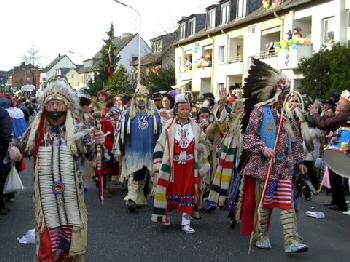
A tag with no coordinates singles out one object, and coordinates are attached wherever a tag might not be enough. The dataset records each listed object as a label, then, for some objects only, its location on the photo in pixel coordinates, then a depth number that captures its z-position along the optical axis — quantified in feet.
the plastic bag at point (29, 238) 22.41
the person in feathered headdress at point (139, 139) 30.35
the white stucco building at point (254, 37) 80.74
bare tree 318.24
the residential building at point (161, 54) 173.27
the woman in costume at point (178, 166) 25.52
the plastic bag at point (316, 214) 29.66
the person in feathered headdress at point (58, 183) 16.81
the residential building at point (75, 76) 308.48
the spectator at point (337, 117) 26.86
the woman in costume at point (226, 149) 27.61
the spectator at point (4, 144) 27.61
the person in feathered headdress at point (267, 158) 21.48
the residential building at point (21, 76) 376.11
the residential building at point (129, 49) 233.55
